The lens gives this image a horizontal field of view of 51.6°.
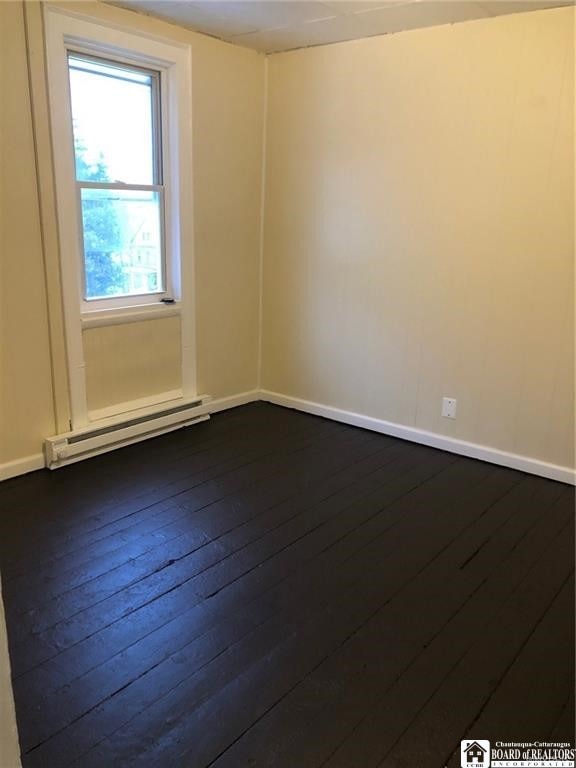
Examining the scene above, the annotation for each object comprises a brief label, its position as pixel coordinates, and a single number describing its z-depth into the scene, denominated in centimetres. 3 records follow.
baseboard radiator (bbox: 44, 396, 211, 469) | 316
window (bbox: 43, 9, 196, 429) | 296
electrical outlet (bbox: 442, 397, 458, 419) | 353
